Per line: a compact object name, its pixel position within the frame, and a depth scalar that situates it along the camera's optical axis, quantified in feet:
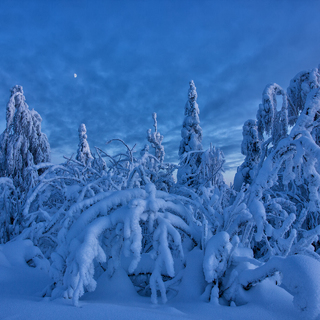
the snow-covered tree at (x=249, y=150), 46.29
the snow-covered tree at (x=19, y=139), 44.80
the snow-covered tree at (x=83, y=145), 77.77
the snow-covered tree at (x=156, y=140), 80.12
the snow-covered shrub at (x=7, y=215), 19.31
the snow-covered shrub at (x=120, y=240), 5.62
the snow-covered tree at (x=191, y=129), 56.65
